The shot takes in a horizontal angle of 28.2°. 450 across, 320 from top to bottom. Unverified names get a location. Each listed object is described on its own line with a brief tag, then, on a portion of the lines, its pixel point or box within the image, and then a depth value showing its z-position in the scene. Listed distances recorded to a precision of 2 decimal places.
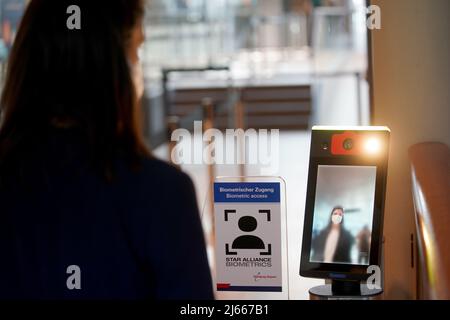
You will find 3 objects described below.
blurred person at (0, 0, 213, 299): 1.28
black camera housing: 2.14
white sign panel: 2.33
